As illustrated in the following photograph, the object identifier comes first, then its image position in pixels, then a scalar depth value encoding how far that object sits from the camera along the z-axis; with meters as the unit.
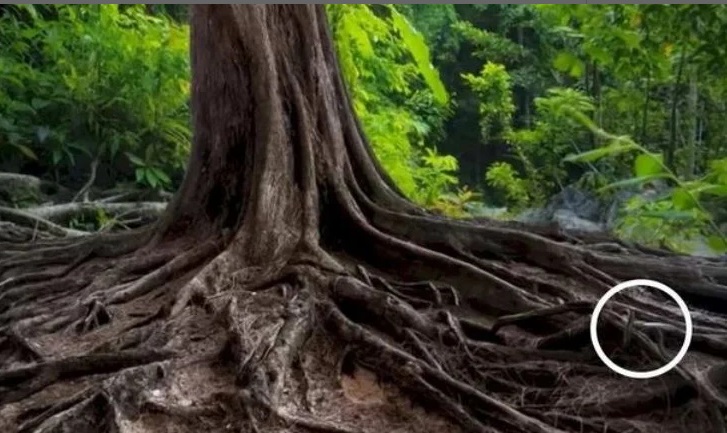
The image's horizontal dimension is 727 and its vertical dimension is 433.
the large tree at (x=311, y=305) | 1.71
